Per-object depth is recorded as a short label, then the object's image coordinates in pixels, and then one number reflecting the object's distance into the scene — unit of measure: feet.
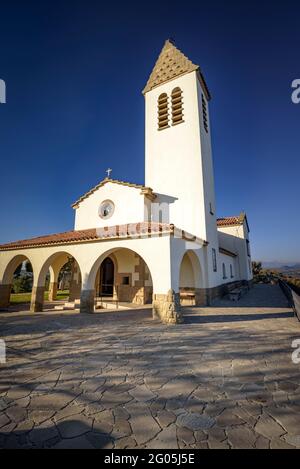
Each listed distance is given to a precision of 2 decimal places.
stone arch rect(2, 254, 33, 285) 43.60
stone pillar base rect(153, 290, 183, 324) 26.55
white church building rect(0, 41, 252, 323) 35.35
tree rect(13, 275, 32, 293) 78.02
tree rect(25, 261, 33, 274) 120.12
